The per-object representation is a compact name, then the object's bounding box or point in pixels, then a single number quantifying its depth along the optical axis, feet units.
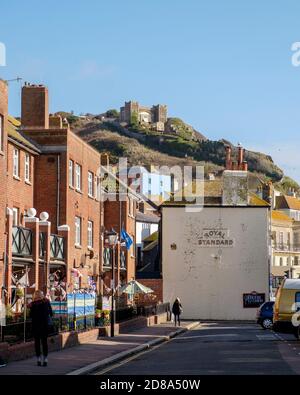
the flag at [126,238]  196.54
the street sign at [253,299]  233.14
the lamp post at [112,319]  123.14
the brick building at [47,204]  132.26
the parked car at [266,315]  170.60
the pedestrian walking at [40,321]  75.97
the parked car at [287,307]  121.19
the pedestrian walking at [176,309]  181.68
